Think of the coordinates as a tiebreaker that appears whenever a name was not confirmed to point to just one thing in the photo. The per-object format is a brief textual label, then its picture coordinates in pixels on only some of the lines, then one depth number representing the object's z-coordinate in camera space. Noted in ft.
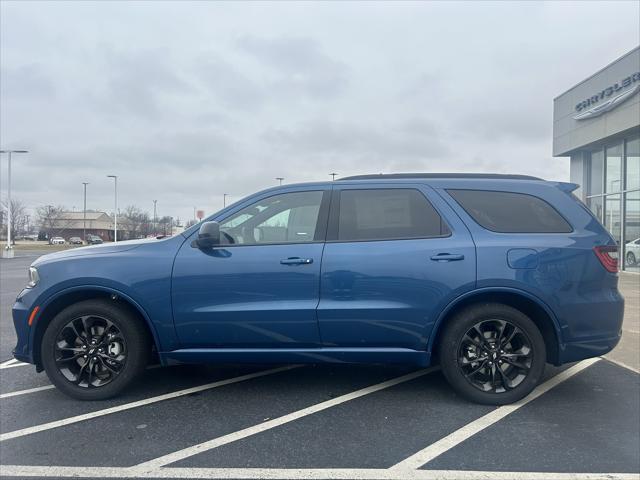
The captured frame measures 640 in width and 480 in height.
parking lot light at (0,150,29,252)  98.77
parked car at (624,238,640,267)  51.62
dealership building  50.60
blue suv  12.26
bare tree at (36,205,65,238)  212.84
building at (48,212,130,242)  220.02
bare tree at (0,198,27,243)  213.75
